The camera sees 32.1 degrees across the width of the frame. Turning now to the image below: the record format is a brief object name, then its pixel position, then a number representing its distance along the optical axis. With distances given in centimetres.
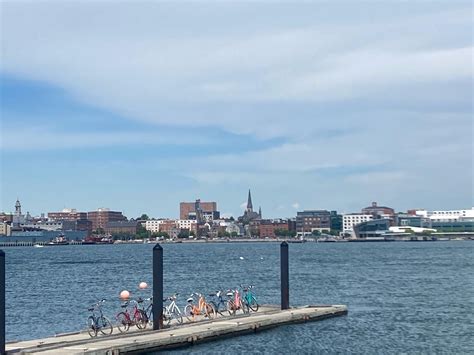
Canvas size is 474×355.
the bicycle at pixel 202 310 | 4316
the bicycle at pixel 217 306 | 4458
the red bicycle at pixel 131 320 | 3769
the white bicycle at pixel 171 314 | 4000
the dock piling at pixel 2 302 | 3084
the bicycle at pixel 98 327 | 3591
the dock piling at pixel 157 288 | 3809
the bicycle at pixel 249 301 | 4620
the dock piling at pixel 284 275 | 4653
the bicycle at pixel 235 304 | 4562
